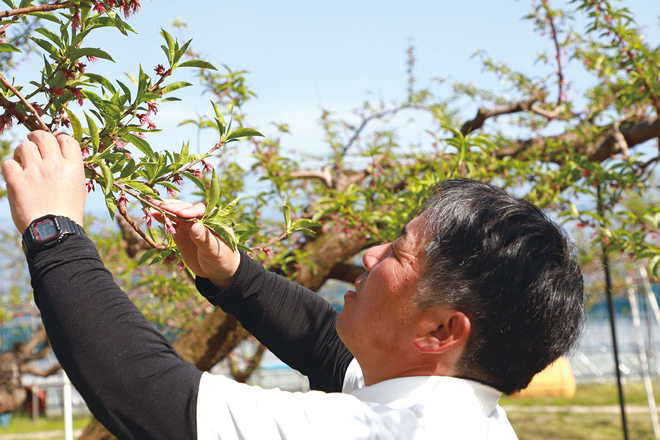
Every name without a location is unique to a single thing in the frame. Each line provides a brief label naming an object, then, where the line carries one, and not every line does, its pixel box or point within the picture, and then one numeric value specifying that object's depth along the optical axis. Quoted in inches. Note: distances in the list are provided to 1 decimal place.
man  35.4
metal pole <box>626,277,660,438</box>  306.3
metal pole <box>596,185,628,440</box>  177.1
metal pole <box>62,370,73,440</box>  179.8
